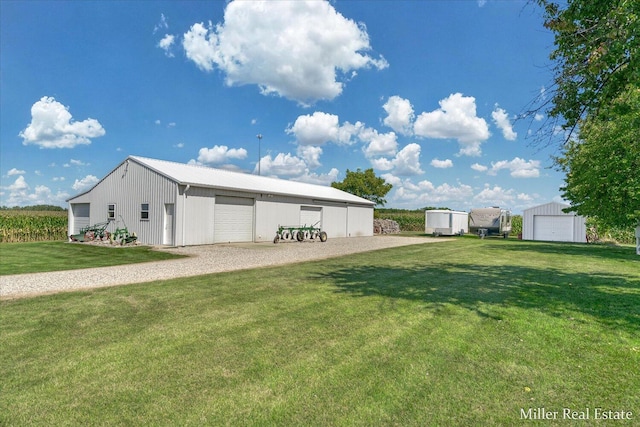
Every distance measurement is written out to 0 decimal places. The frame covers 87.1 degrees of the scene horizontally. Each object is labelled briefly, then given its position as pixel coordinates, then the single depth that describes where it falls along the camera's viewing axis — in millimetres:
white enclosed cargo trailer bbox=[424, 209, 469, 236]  31219
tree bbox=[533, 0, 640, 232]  4964
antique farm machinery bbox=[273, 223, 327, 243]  21272
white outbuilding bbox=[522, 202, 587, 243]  27531
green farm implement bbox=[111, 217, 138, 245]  18016
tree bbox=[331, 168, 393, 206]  41344
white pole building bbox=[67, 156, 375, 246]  17219
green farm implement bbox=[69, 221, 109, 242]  19469
